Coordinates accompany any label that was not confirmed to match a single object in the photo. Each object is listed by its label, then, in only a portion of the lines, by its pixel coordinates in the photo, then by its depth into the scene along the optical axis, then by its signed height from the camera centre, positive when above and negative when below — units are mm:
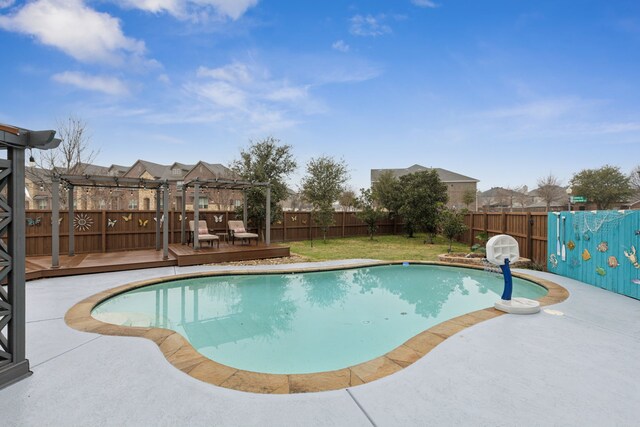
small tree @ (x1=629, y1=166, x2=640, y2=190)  32062 +3837
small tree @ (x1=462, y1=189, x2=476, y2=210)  35312 +1881
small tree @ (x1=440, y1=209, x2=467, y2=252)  13203 -486
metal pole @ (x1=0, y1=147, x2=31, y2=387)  2723 -551
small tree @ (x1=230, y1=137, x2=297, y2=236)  13914 +1968
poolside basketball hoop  5032 -759
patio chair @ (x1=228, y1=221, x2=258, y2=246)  11523 -786
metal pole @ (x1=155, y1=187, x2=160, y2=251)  10647 -521
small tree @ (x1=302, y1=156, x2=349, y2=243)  16016 +1361
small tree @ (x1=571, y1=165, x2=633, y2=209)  28348 +2626
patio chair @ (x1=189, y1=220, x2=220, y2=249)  10266 -745
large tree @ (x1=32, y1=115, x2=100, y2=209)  15023 +2922
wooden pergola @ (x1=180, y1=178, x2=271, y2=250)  9930 +906
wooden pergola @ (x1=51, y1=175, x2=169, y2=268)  7871 +732
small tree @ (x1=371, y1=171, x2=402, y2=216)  19453 +1145
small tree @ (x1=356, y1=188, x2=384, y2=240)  17344 +99
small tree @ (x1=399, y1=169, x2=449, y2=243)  17547 +703
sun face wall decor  10180 -381
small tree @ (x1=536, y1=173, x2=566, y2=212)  37000 +3100
